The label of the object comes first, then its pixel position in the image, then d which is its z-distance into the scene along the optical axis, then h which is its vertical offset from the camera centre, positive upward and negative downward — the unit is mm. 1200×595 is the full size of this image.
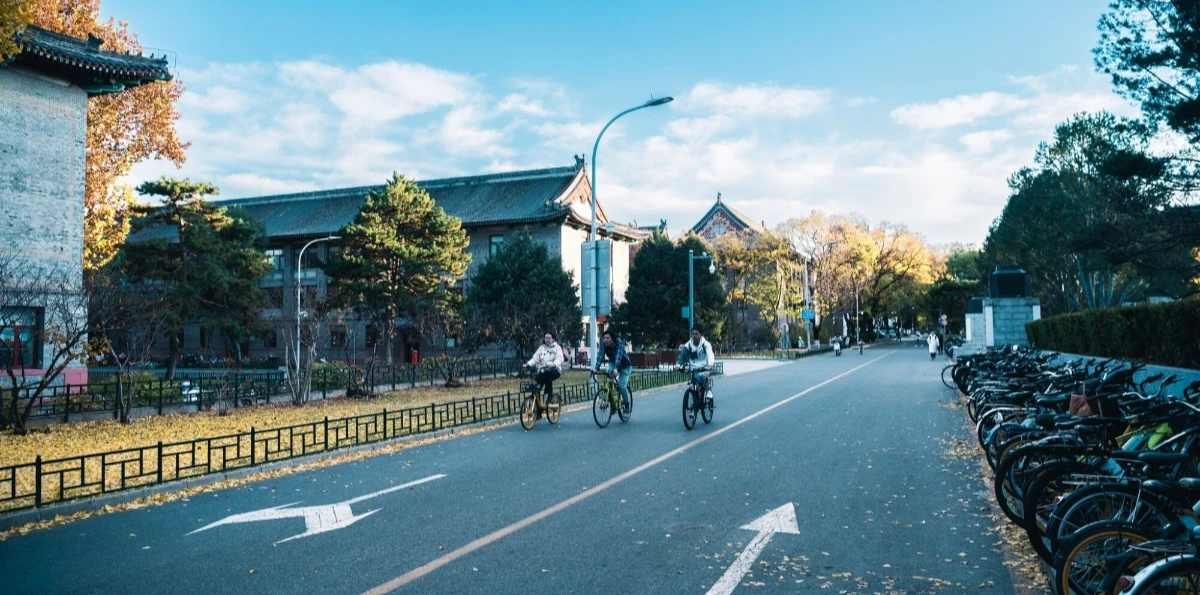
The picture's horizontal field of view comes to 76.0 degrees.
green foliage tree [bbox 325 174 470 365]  37250 +3698
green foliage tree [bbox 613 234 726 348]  44844 +1472
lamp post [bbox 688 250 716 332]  37394 +3609
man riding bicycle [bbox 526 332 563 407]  14164 -669
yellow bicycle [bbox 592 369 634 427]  14148 -1424
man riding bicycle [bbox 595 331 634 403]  14315 -624
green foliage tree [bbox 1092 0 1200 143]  20719 +7539
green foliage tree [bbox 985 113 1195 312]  24344 +4515
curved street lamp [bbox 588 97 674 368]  19578 +1210
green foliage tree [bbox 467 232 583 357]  34188 +1492
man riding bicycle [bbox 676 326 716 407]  13703 -553
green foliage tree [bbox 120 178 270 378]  34344 +3140
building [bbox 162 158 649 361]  48031 +6796
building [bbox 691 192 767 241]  72500 +9712
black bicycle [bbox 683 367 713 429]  13610 -1302
